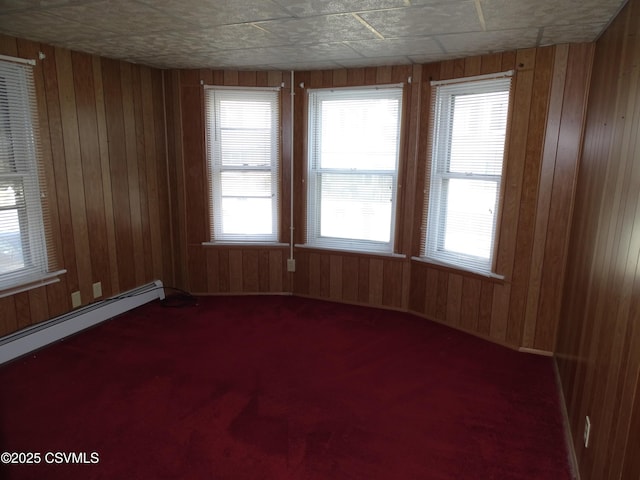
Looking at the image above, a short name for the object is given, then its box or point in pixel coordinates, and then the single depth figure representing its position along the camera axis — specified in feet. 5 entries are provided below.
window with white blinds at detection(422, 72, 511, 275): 11.07
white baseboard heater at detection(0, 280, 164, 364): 10.11
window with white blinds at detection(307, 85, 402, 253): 13.05
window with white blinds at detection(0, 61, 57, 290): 9.76
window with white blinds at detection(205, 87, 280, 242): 13.85
